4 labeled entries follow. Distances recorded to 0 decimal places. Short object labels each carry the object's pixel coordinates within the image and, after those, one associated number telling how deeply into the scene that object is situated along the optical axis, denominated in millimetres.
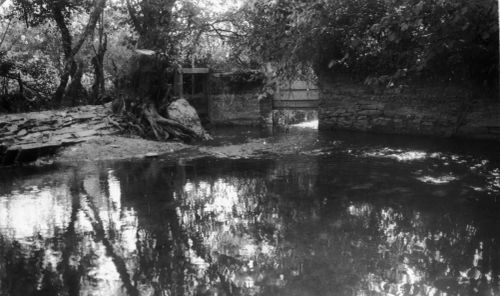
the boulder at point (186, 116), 12564
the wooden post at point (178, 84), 15633
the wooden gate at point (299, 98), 18359
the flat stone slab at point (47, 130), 9102
